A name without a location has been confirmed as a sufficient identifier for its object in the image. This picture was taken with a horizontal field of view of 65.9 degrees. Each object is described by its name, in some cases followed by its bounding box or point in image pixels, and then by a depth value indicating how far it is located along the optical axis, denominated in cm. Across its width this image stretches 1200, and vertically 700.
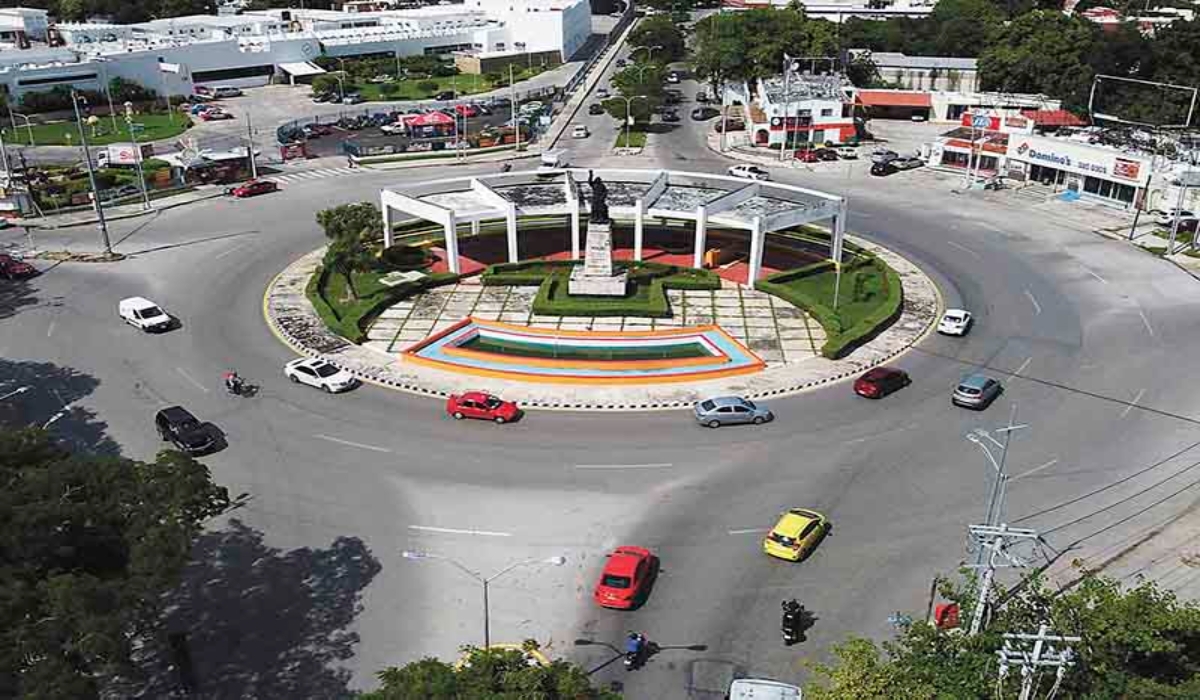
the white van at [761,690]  2752
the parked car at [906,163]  9744
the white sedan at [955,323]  5533
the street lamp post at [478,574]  3397
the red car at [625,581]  3247
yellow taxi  3500
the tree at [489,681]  2152
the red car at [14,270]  6444
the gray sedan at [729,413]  4491
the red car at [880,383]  4753
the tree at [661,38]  16288
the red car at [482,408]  4538
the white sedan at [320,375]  4834
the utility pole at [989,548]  2478
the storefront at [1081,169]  8088
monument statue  6094
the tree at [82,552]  2292
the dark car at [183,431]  4212
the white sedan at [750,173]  9169
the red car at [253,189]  8562
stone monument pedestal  5997
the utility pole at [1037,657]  2223
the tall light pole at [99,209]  6748
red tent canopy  10841
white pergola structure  6272
